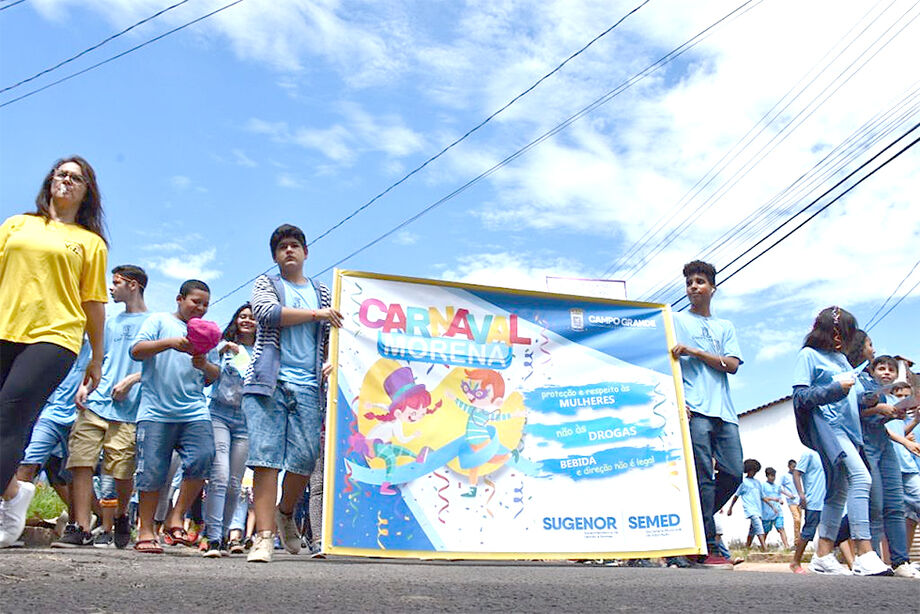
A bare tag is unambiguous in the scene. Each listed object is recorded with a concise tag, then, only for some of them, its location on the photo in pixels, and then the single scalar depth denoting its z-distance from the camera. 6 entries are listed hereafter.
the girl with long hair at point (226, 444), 6.09
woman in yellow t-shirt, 3.43
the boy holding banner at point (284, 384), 4.58
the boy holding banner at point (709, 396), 5.77
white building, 22.70
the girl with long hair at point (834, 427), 5.17
